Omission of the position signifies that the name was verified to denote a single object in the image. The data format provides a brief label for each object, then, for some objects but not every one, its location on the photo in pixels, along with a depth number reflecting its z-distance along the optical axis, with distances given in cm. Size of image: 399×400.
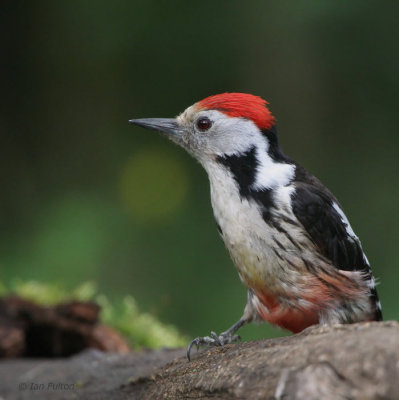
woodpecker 558
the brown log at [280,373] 319
